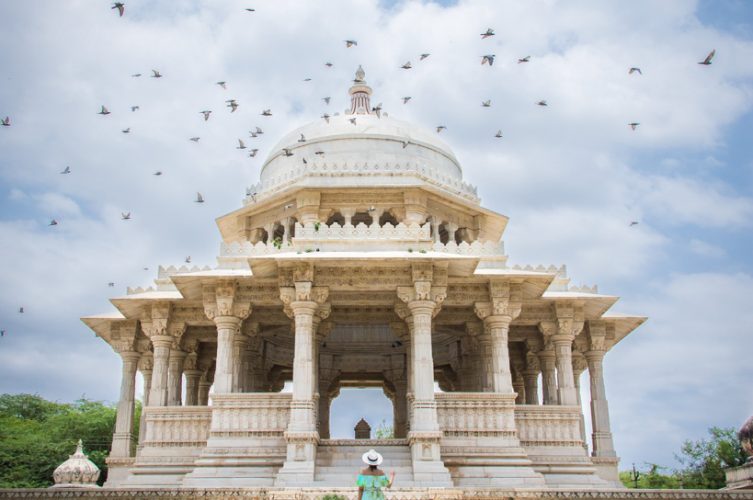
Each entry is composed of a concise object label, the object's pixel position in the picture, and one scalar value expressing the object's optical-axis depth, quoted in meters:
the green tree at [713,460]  33.59
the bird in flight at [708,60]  16.36
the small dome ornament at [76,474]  17.61
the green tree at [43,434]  31.53
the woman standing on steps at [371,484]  11.78
